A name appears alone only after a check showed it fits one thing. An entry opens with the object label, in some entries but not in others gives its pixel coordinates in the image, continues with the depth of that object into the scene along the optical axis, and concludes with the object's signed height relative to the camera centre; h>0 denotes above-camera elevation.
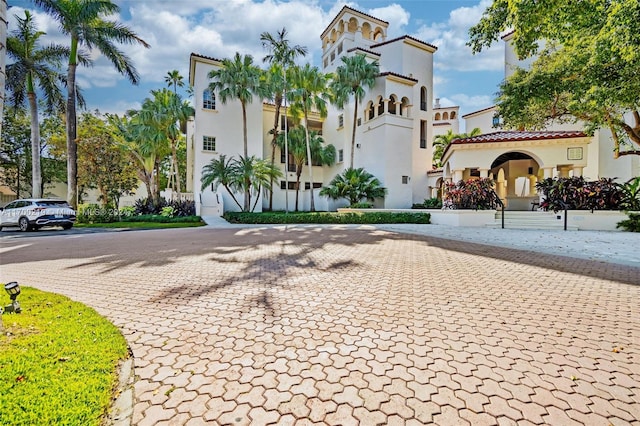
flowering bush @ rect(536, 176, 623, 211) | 12.98 +0.46
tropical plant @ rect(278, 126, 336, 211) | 24.50 +4.64
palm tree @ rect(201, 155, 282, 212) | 19.72 +1.94
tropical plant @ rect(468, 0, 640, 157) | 7.83 +5.31
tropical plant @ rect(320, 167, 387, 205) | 22.12 +1.16
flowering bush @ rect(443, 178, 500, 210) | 15.13 +0.44
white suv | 14.93 -0.67
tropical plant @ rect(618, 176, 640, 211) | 12.66 +0.39
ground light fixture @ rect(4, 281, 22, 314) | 3.64 -1.27
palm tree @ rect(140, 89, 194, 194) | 22.15 +6.68
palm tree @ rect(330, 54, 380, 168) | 22.98 +9.87
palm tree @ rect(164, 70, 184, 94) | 28.88 +12.27
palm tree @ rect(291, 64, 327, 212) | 22.27 +8.79
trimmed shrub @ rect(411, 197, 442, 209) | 22.72 -0.02
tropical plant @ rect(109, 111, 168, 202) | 21.72 +4.17
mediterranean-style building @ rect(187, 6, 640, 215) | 17.81 +4.50
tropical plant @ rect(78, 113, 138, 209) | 20.86 +3.12
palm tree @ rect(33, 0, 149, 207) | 18.78 +11.29
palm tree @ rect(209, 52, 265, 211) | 20.86 +8.75
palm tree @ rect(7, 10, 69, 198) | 19.89 +9.20
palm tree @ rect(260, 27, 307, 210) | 20.41 +10.28
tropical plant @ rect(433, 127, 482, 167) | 28.94 +6.57
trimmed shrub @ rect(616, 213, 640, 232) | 12.14 -0.76
